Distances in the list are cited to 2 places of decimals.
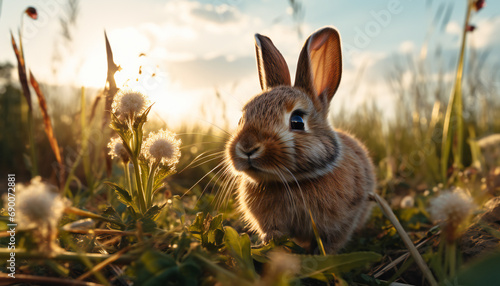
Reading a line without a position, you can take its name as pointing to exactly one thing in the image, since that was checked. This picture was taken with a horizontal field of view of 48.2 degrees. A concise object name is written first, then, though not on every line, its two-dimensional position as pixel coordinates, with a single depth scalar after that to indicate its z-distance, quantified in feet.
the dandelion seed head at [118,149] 1.22
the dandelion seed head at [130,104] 1.11
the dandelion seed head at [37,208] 0.83
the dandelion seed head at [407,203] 1.73
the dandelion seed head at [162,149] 1.14
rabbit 1.31
